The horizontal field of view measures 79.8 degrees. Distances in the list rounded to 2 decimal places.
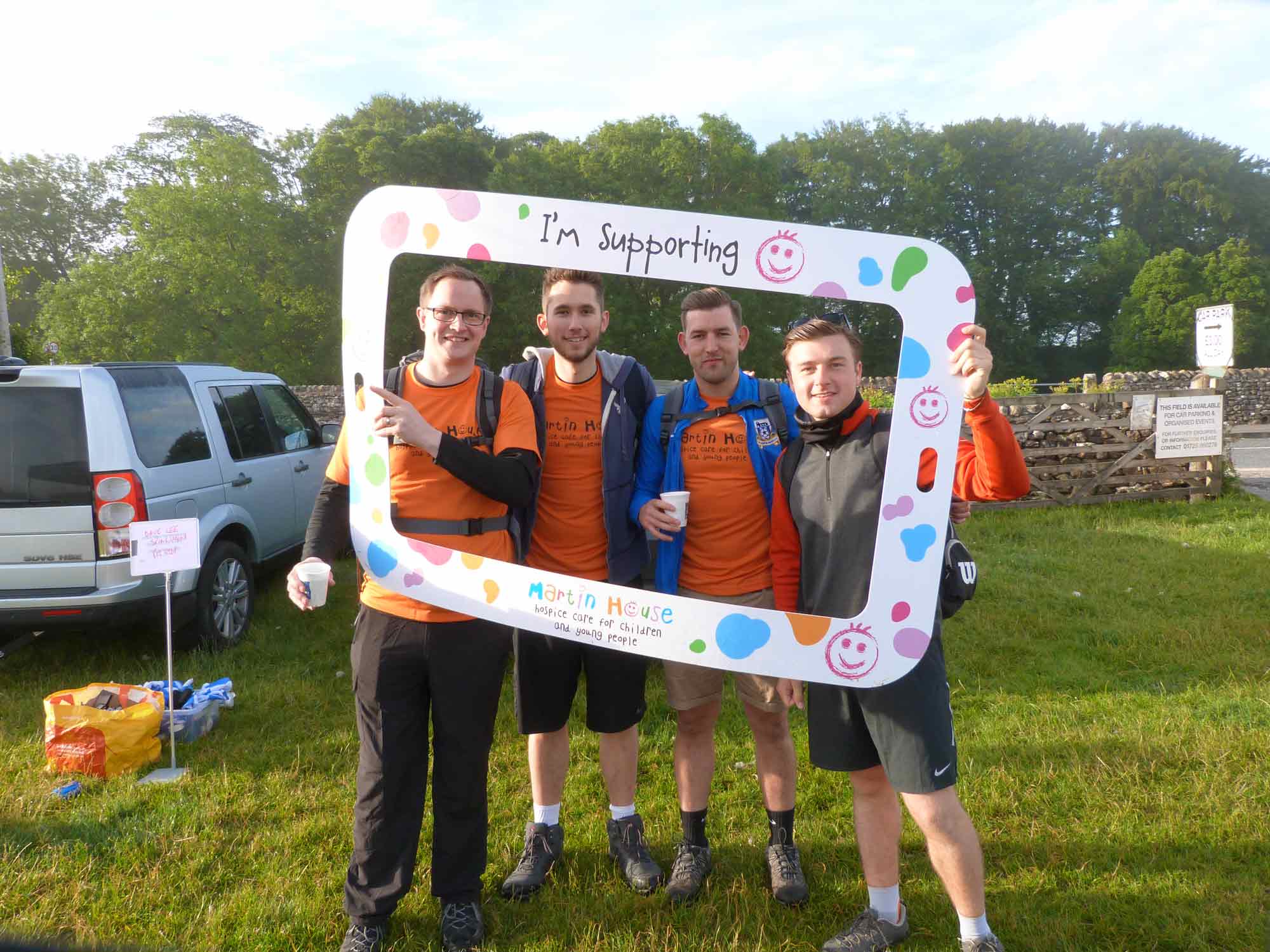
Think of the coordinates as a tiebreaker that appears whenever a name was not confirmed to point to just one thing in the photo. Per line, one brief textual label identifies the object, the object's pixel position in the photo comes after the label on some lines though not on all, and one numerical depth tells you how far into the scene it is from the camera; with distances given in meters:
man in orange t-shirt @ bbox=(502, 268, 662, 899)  2.69
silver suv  4.56
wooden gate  10.03
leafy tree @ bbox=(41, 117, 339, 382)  26.36
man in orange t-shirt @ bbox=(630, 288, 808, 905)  2.62
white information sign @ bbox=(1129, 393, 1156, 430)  10.20
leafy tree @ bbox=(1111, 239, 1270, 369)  38.97
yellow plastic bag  3.75
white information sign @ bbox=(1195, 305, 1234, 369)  9.91
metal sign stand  3.70
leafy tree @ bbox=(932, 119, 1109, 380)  39.09
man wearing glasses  2.49
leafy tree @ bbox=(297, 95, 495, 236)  24.67
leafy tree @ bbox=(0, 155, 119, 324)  38.72
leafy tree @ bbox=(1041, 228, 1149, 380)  41.44
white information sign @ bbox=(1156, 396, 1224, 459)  9.98
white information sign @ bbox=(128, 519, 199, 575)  3.96
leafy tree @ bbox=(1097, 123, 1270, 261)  45.75
